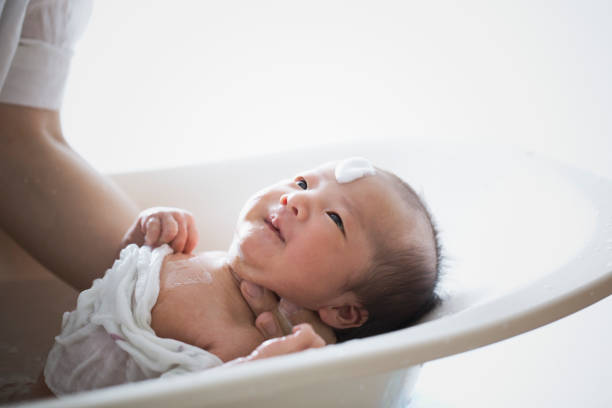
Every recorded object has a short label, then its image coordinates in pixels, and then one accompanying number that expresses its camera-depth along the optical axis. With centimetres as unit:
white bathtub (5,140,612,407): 45
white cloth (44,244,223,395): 69
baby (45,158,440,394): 73
